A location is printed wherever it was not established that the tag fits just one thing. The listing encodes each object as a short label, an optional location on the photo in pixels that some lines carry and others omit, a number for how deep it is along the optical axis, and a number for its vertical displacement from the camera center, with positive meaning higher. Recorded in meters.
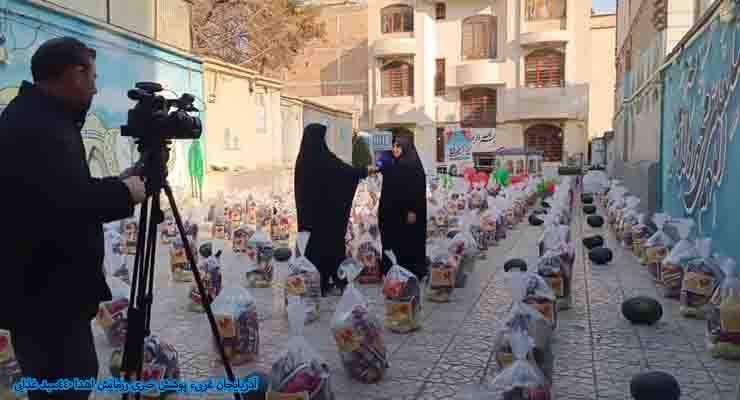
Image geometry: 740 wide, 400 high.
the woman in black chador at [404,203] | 5.69 -0.41
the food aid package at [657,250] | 5.74 -0.86
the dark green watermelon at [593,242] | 7.82 -1.06
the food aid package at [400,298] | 4.32 -0.97
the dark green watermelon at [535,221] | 10.43 -1.06
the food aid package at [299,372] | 2.71 -0.93
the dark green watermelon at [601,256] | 6.89 -1.09
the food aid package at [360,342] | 3.41 -1.00
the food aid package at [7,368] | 2.91 -0.98
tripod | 2.22 -0.34
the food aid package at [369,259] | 6.12 -0.98
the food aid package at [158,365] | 2.91 -0.97
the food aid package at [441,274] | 5.20 -0.97
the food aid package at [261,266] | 5.96 -1.01
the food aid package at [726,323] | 3.62 -0.98
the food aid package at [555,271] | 4.69 -0.85
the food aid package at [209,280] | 4.98 -0.97
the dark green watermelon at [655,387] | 2.93 -1.08
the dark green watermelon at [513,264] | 6.29 -1.07
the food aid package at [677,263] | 5.02 -0.86
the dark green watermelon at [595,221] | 10.12 -1.04
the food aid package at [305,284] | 4.66 -0.93
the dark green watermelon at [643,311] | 4.43 -1.09
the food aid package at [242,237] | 7.51 -0.93
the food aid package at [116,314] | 3.94 -0.97
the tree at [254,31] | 21.11 +4.66
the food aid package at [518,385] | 2.50 -0.92
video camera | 2.27 +0.15
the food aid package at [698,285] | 4.51 -0.93
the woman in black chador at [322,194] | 5.42 -0.30
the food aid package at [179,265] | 6.16 -1.03
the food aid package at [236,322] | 3.66 -0.96
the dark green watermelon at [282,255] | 7.04 -1.07
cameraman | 1.83 -0.16
